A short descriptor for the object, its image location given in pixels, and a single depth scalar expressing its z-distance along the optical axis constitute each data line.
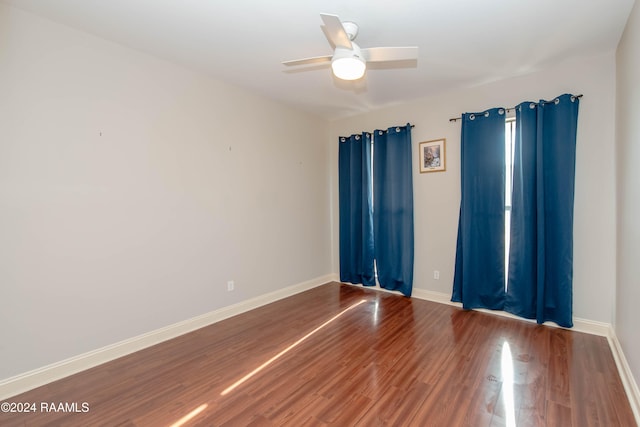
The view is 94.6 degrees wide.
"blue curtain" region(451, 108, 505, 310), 3.41
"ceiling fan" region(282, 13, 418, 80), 1.94
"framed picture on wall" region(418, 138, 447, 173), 3.89
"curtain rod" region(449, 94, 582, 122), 3.73
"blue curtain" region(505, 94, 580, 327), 2.97
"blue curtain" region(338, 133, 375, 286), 4.57
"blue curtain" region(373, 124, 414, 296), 4.14
